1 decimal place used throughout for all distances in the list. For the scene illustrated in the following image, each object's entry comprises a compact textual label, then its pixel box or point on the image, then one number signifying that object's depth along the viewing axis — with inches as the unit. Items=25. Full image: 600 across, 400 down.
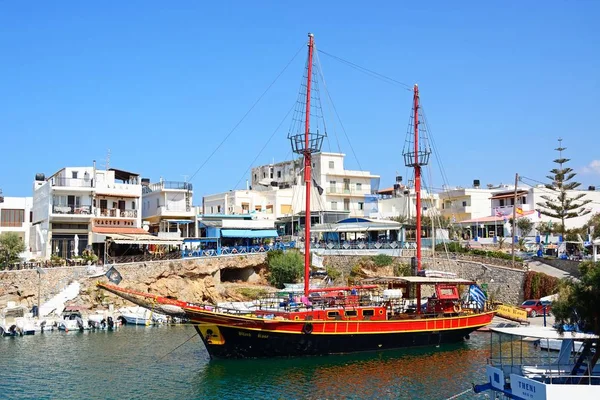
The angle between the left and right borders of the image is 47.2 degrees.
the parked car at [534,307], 1830.7
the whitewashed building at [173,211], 2598.4
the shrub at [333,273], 2261.3
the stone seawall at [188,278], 1950.1
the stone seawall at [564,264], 2080.5
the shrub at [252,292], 2080.5
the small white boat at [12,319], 1724.9
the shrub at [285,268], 2196.1
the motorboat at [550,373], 740.0
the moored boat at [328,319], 1381.6
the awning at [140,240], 2151.8
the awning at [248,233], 2413.3
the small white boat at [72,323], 1791.3
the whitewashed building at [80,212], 2290.8
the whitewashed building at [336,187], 3112.7
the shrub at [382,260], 2260.1
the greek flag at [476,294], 1790.1
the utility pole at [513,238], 2145.9
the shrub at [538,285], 1989.4
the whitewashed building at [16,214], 2598.4
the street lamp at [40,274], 1942.7
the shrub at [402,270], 2240.4
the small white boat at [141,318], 1910.7
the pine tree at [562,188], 2572.3
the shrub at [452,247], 2368.4
